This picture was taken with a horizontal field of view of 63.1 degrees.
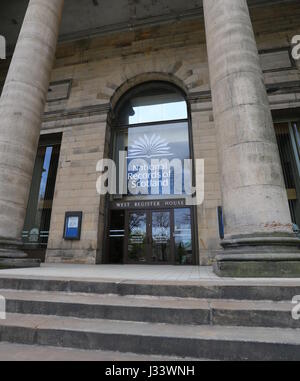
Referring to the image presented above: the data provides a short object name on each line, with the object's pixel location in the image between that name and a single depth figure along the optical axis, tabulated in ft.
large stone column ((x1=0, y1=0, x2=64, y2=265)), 20.21
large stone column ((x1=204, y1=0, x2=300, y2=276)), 13.01
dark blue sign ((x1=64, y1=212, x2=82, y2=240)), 33.01
